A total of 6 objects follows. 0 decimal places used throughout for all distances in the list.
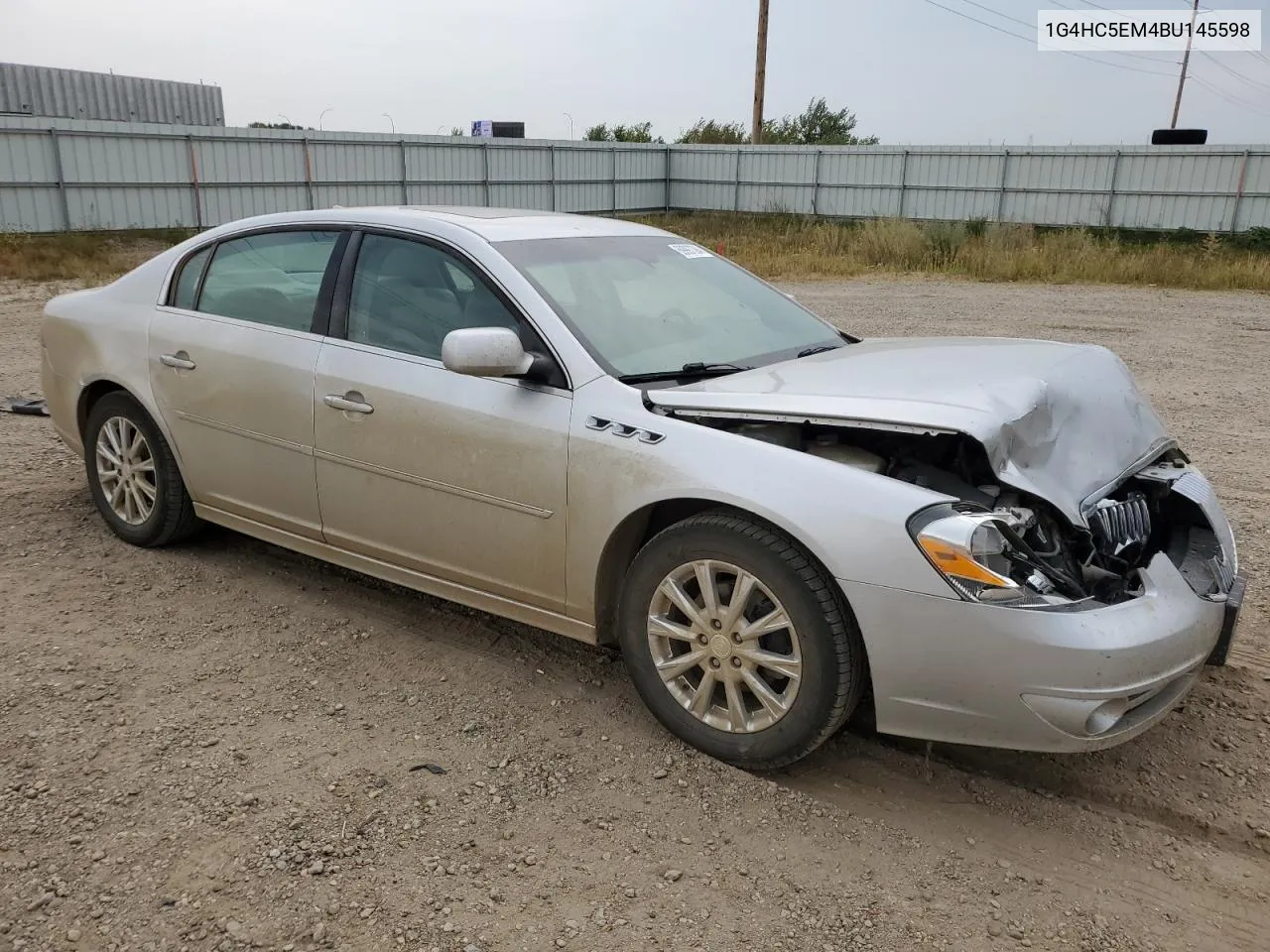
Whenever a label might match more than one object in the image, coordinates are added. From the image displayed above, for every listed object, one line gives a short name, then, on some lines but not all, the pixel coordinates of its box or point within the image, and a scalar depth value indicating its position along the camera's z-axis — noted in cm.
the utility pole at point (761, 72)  2958
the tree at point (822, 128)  4612
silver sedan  283
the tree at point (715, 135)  3812
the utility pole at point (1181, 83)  5269
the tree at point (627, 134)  4300
